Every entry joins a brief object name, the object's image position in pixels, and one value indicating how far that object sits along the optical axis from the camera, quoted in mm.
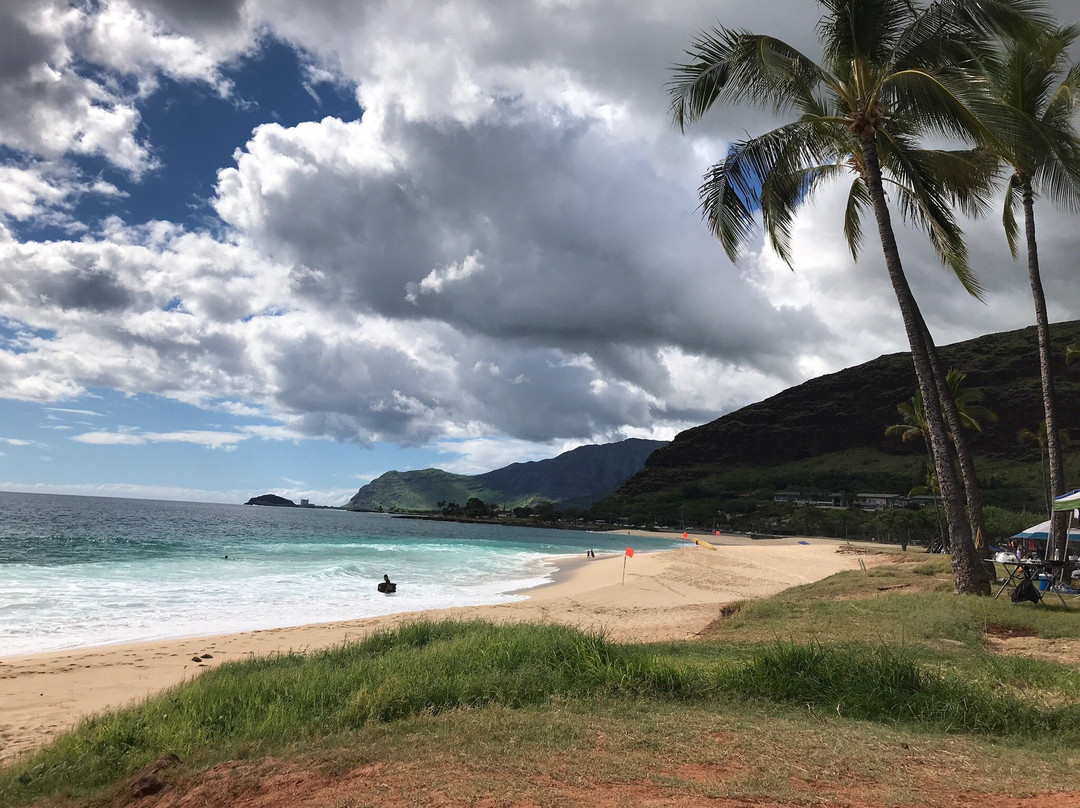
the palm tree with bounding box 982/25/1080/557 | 12945
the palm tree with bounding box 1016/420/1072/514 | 31781
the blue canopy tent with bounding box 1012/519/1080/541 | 22688
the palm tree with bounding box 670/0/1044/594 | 12086
